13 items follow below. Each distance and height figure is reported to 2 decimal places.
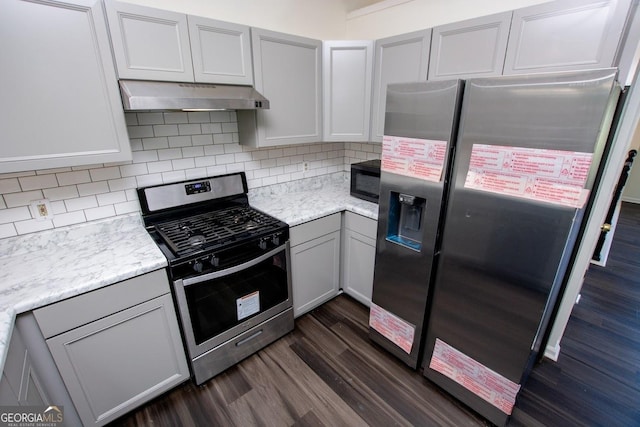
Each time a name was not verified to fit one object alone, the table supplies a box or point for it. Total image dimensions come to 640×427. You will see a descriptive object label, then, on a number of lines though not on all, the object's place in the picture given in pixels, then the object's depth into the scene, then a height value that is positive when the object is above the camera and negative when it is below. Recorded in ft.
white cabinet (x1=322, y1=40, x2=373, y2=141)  7.21 +0.82
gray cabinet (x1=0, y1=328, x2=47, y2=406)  3.06 -2.86
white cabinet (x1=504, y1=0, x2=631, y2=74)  4.24 +1.31
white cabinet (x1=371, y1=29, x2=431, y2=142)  6.33 +1.29
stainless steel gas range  5.26 -2.62
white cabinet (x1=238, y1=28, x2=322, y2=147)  6.33 +0.74
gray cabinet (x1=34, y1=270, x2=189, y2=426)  4.25 -3.43
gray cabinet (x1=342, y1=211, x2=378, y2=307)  7.25 -3.31
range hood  4.61 +0.42
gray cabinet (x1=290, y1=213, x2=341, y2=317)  6.95 -3.36
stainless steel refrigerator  3.65 -1.34
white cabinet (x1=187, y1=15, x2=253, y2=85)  5.38 +1.31
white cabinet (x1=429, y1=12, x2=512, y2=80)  5.26 +1.38
